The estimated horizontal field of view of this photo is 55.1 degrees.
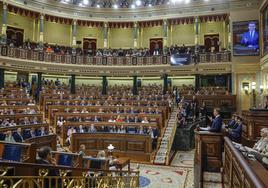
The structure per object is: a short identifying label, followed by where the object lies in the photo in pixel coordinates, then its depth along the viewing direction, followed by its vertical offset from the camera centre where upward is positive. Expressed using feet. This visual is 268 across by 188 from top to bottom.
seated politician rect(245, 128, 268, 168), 10.44 -2.26
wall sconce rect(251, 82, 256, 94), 49.35 +2.83
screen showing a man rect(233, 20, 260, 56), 52.39 +13.29
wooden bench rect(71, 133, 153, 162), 34.04 -5.80
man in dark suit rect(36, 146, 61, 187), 12.05 -2.60
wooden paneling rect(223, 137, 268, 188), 5.34 -1.91
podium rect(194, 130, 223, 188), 16.66 -3.31
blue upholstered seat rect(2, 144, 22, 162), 12.30 -2.49
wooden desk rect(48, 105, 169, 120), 42.43 -1.25
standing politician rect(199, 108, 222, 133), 17.02 -1.56
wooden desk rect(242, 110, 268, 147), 22.31 -2.01
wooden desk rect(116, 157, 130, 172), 22.86 -5.91
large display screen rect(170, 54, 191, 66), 61.00 +10.09
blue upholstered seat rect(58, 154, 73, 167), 14.75 -3.40
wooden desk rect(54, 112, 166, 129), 38.99 -2.35
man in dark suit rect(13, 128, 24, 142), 26.48 -3.74
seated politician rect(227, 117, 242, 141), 20.90 -2.56
